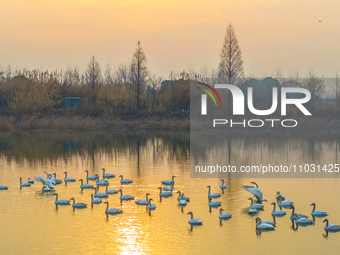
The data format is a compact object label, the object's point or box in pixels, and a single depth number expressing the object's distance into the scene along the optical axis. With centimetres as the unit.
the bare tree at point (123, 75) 8638
